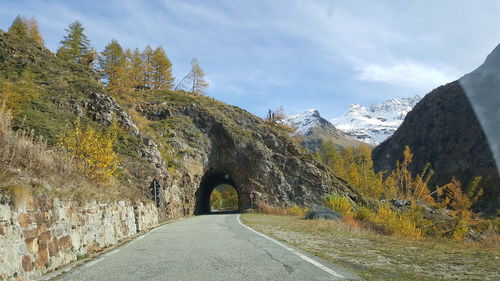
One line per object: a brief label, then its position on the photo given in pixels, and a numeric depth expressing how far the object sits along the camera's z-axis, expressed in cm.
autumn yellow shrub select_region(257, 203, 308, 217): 3727
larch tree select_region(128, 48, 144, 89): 6128
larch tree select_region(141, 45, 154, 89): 6762
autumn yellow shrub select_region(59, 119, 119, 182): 1374
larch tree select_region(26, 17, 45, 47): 6426
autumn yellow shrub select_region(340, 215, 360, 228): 1841
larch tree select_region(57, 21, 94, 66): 5778
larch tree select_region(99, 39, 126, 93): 5536
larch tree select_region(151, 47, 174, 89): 6900
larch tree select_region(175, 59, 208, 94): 7228
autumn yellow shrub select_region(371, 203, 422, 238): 1577
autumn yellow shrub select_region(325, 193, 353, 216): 3172
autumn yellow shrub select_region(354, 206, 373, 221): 2183
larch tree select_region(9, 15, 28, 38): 5306
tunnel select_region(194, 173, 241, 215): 4754
